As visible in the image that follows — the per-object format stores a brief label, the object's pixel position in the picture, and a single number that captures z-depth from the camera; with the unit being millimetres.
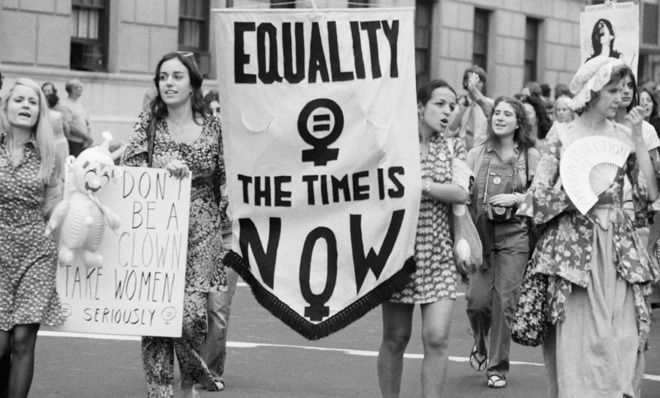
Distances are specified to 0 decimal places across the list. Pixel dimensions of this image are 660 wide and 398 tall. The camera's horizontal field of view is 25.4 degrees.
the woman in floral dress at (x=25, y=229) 7949
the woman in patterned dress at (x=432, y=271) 7828
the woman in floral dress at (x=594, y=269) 7594
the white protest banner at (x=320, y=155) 7191
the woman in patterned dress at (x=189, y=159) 8023
